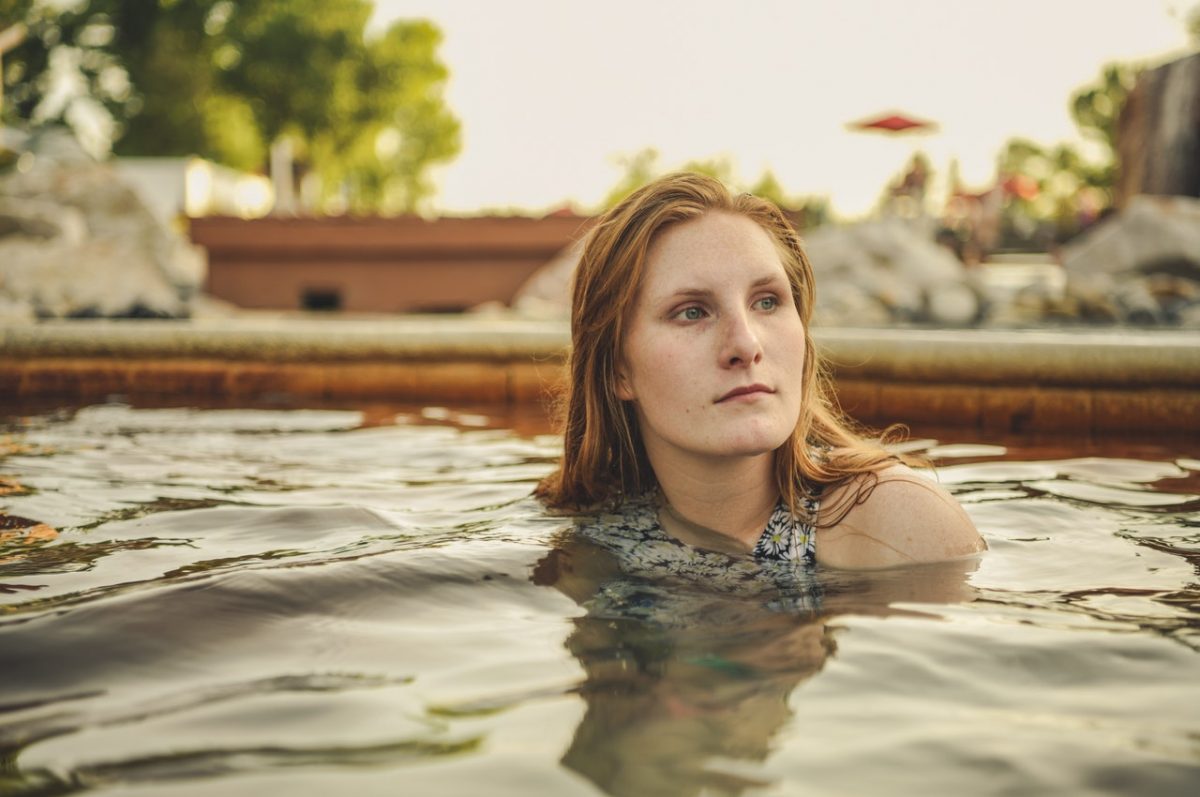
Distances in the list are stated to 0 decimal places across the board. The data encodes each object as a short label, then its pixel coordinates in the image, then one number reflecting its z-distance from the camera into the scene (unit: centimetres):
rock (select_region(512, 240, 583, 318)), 1359
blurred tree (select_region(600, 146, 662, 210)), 2702
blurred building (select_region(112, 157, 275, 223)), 4150
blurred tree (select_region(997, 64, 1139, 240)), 6512
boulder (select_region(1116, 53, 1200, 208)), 1638
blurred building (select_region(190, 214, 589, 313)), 1538
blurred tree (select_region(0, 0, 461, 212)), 4222
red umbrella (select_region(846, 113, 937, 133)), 2630
